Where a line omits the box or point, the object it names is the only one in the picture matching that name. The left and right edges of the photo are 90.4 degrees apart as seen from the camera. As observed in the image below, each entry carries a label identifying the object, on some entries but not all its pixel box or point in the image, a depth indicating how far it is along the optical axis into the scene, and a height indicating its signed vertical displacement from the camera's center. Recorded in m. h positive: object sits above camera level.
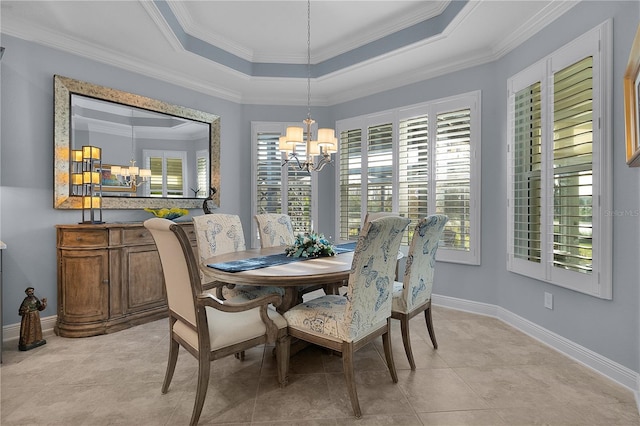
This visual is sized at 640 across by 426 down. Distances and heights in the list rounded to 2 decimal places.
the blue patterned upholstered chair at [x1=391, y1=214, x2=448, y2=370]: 2.27 -0.47
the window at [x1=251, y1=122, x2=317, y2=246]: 4.71 +0.48
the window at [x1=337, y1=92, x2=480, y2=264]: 3.56 +0.54
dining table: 1.90 -0.38
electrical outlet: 2.71 -0.77
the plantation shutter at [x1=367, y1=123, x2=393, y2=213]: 4.18 +0.57
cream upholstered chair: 1.64 -0.63
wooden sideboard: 2.86 -0.62
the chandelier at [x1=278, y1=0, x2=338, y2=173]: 2.58 +0.57
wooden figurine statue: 2.59 -0.92
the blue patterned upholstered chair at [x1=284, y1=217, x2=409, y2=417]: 1.75 -0.61
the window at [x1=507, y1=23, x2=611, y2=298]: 2.26 +0.35
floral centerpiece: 2.53 -0.29
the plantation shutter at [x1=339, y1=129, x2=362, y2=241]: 4.48 +0.40
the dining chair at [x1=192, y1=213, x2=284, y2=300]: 2.62 -0.26
